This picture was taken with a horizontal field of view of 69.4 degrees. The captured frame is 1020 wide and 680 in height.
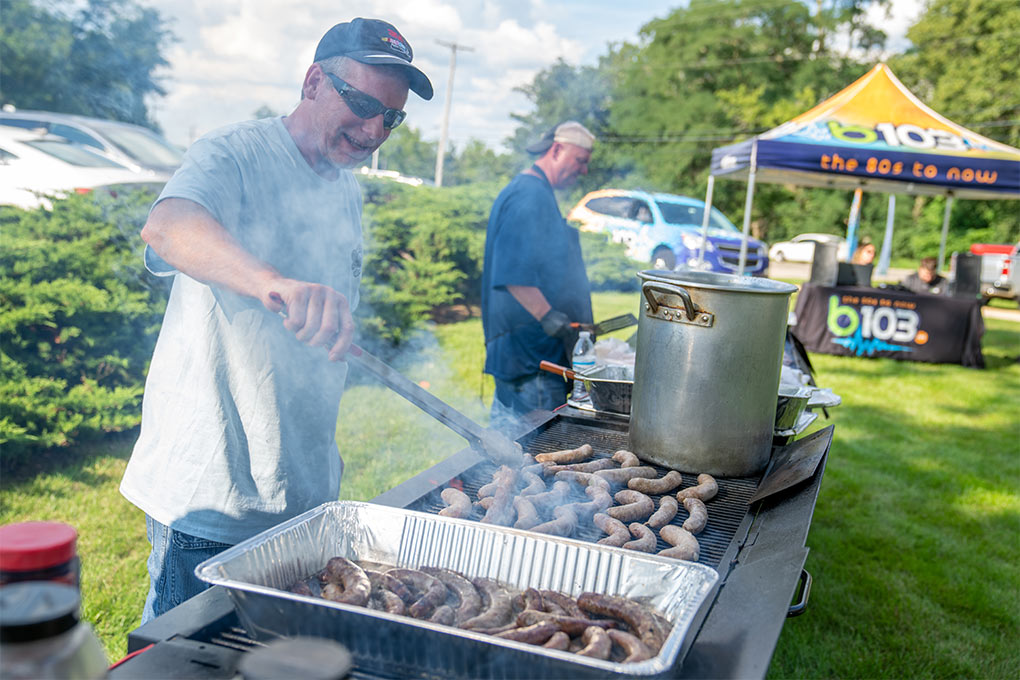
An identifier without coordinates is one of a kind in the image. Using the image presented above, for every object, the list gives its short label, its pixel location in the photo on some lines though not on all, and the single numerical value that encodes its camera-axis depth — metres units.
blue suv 14.10
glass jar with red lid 0.71
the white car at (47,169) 6.94
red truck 17.36
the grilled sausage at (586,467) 2.20
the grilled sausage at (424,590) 1.31
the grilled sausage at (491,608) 1.28
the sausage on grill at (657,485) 2.12
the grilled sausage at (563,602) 1.38
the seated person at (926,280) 11.52
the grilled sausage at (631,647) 1.17
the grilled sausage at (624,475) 2.16
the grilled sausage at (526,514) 1.79
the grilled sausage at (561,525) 1.75
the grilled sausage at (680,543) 1.66
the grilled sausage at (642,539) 1.71
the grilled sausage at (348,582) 1.32
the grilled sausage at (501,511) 1.83
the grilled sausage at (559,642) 1.20
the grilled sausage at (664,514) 1.90
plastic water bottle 3.25
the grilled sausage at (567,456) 2.33
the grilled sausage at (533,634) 1.20
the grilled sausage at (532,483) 2.02
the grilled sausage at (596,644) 1.15
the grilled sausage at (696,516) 1.87
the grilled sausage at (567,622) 1.27
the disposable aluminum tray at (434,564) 1.14
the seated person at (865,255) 12.12
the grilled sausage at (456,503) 1.80
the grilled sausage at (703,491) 2.07
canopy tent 9.66
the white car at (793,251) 28.06
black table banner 10.61
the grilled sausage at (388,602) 1.30
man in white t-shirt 2.00
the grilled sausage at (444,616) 1.28
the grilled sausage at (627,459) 2.31
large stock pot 2.14
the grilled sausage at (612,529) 1.73
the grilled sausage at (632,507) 1.93
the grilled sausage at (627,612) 1.25
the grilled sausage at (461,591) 1.34
